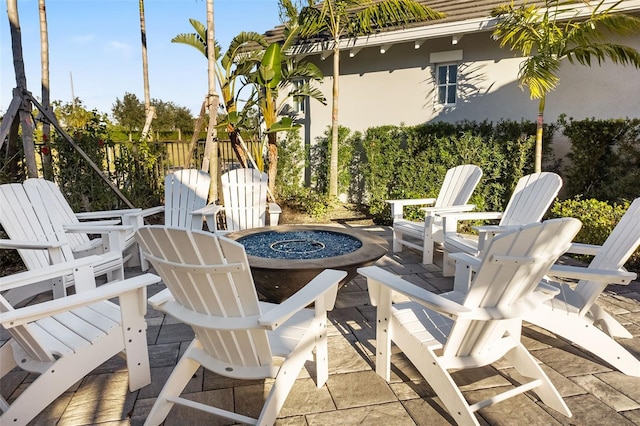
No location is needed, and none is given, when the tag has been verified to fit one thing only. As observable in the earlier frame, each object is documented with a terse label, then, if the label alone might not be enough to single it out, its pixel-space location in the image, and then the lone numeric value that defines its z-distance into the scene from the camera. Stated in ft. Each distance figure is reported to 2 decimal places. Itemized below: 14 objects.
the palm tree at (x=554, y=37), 16.71
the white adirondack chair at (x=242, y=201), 16.42
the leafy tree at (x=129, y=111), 77.41
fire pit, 9.18
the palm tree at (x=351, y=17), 23.08
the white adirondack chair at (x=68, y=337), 6.14
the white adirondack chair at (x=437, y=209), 14.89
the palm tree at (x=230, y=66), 22.63
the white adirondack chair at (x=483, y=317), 5.85
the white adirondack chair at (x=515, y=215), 12.53
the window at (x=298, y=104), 30.60
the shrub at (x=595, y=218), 14.79
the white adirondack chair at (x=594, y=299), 7.75
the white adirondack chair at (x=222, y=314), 5.49
